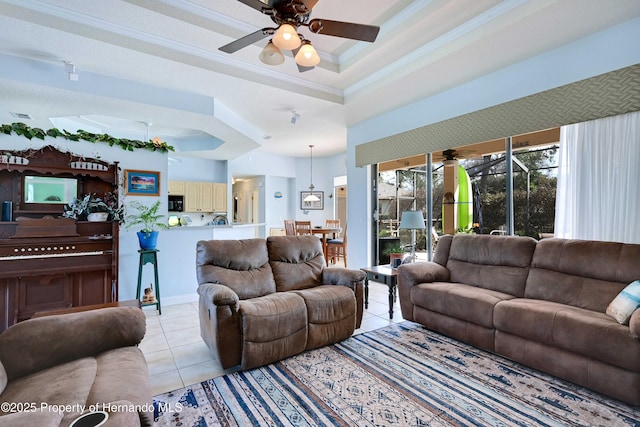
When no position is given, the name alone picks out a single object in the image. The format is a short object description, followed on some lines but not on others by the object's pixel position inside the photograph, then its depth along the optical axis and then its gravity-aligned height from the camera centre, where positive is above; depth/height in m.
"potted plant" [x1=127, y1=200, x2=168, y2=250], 3.64 -0.18
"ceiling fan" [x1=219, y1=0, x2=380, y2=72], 2.01 +1.27
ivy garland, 3.17 +0.79
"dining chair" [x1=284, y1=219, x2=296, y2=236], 7.25 -0.42
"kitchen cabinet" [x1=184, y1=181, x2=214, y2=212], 7.55 +0.29
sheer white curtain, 2.68 +0.30
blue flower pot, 3.63 -0.38
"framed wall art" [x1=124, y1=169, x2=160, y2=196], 3.85 +0.32
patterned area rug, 1.80 -1.22
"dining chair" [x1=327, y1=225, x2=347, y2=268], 6.79 -0.88
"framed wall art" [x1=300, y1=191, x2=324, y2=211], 8.98 +0.19
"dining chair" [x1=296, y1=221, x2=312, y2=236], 6.98 -0.42
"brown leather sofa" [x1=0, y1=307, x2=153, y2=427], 1.07 -0.71
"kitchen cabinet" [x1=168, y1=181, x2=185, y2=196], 7.32 +0.48
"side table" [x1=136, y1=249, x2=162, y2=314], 3.64 -0.66
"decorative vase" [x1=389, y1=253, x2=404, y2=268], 3.84 -0.61
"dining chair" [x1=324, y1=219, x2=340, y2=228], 7.88 -0.36
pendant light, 8.70 +0.58
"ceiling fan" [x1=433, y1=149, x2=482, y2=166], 4.16 +0.78
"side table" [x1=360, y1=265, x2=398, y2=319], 3.45 -0.77
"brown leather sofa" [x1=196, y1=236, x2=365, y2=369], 2.31 -0.76
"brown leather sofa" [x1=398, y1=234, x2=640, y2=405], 1.96 -0.75
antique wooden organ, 3.03 -0.39
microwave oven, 7.43 +0.11
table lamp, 3.79 -0.12
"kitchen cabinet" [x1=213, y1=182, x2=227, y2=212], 7.91 +0.30
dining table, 6.90 -0.51
